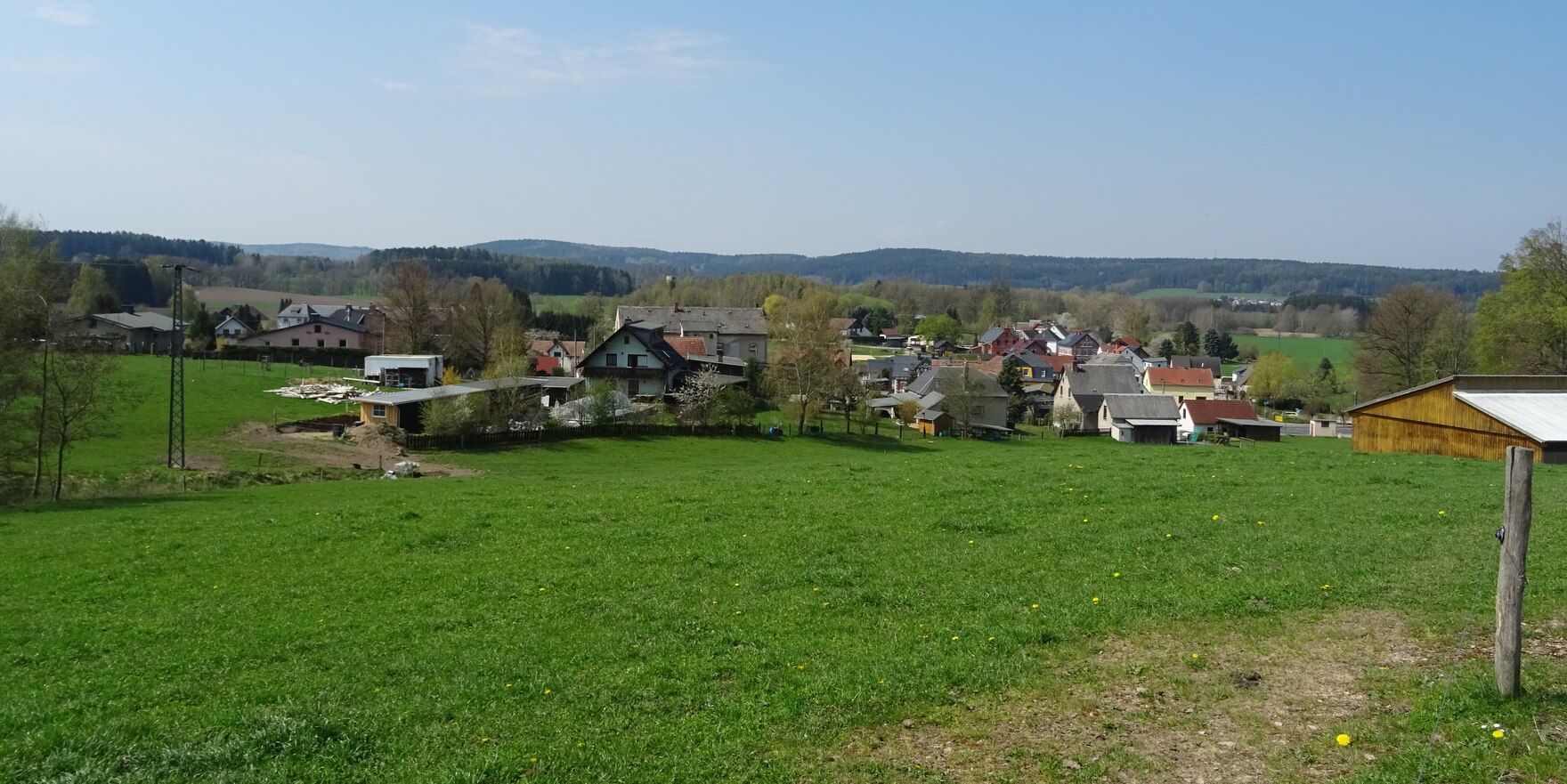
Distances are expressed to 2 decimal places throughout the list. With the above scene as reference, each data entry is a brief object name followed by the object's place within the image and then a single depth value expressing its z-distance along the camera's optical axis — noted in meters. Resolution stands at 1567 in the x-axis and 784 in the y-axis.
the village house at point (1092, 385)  82.06
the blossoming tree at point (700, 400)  58.78
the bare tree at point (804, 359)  62.50
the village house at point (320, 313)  117.81
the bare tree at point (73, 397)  32.22
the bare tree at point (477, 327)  85.88
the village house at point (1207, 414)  75.50
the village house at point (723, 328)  100.81
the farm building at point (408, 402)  53.66
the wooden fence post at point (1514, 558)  7.52
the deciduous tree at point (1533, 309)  51.38
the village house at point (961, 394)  69.19
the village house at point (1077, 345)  160.88
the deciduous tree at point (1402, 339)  64.25
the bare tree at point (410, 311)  85.88
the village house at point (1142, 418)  70.12
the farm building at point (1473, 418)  28.34
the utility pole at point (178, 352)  39.95
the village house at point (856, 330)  172.38
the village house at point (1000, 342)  149.25
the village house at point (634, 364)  73.75
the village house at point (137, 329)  91.04
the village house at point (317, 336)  99.88
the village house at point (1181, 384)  106.31
